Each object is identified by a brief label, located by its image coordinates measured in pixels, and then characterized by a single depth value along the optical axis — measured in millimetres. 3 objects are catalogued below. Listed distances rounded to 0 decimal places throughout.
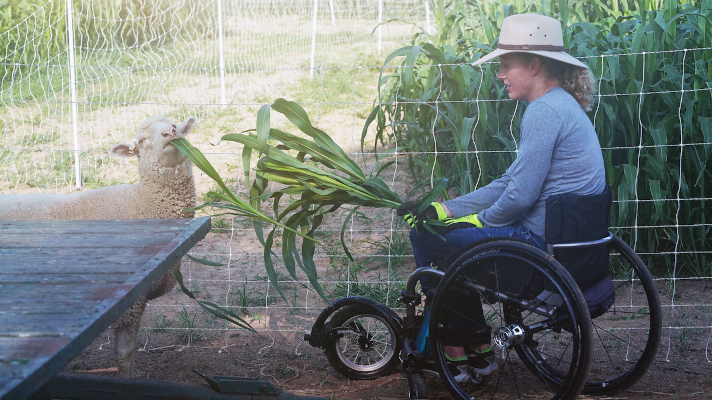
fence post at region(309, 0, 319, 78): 9938
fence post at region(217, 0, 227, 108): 8344
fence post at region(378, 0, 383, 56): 11066
